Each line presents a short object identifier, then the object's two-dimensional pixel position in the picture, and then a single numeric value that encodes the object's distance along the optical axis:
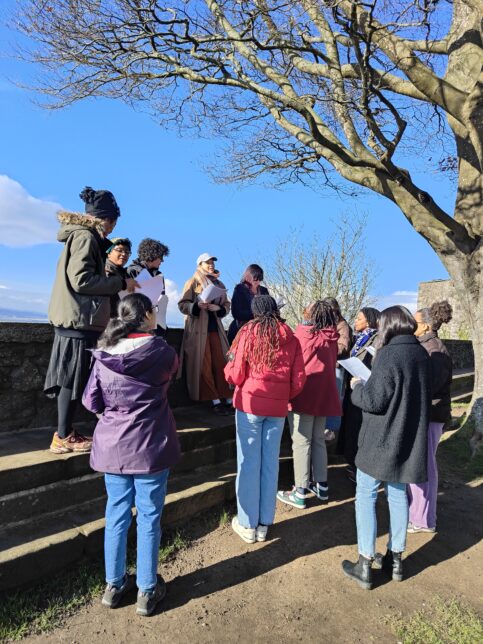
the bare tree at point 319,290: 24.55
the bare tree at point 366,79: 5.91
